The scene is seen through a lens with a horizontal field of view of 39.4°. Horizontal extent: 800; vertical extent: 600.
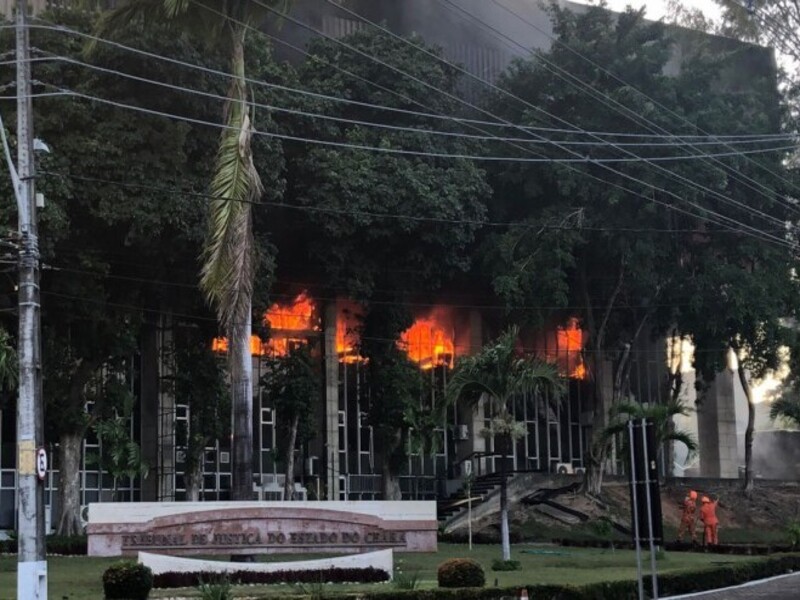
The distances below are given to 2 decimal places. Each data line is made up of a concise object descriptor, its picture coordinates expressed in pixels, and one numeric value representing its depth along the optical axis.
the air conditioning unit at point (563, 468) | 49.77
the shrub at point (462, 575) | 18.97
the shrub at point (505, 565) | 24.55
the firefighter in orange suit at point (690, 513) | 34.12
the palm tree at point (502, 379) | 25.91
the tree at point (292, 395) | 42.09
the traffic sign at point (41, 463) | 17.42
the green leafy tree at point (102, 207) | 31.08
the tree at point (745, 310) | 41.84
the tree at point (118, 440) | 37.66
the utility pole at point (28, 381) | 17.06
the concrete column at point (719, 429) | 55.94
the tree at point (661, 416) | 32.22
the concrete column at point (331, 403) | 46.60
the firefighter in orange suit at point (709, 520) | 32.74
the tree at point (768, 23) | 45.09
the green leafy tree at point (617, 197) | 40.59
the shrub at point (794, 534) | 31.31
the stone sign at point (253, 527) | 23.78
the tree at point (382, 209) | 38.34
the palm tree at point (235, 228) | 25.45
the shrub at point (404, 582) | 18.52
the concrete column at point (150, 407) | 42.62
